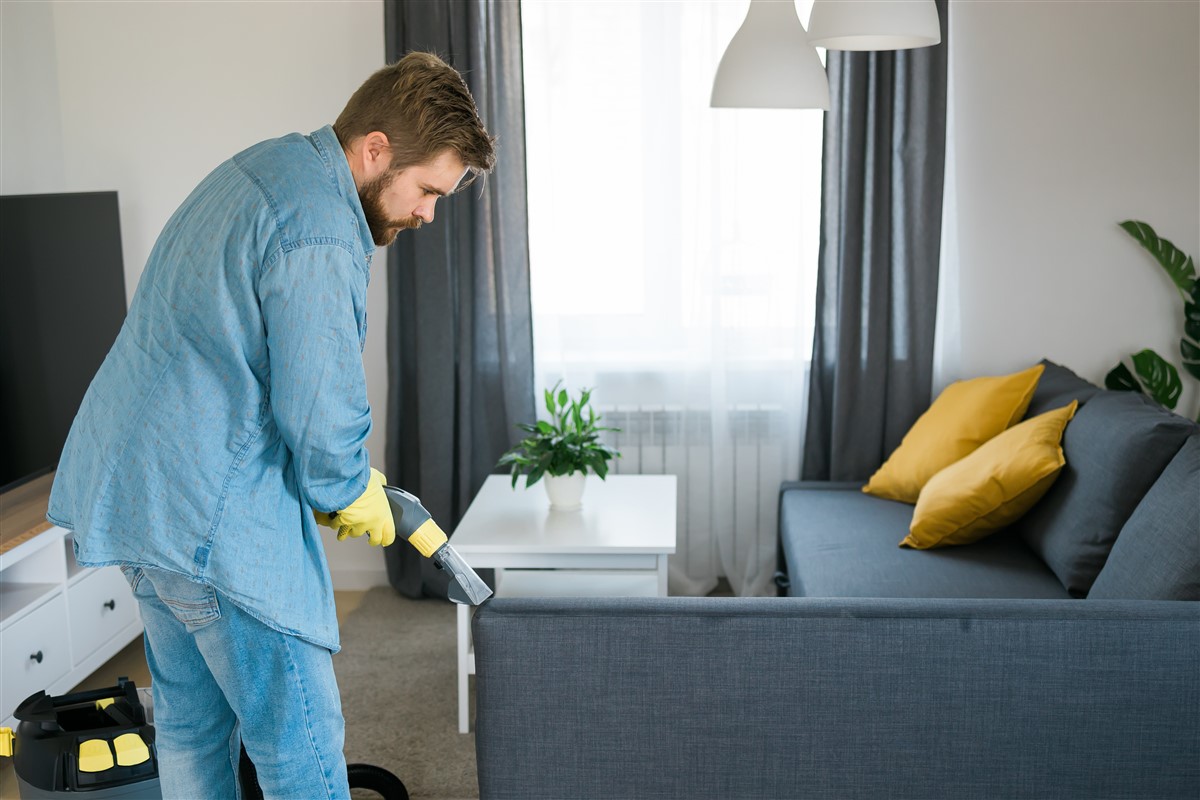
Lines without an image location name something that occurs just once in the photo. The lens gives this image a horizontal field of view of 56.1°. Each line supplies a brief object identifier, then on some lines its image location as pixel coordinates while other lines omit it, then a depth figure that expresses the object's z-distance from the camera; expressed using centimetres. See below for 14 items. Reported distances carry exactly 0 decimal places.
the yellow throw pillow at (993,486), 253
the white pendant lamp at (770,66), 246
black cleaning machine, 209
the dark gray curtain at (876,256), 331
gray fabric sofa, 179
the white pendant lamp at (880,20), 213
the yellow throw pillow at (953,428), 296
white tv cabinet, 261
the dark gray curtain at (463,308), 337
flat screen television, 292
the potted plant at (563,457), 293
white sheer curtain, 343
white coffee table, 271
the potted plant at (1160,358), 336
